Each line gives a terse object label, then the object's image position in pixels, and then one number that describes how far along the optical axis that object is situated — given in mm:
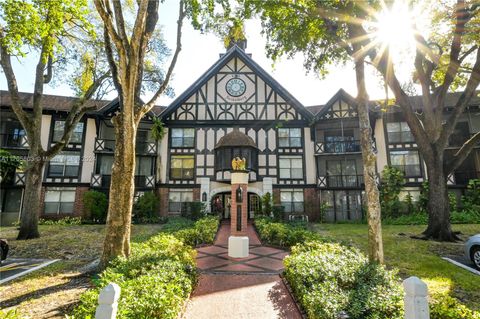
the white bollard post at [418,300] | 3281
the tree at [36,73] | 9102
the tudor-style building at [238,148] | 21719
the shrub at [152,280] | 4051
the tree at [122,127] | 7320
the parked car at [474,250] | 8336
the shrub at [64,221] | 19672
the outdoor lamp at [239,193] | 11172
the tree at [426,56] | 10630
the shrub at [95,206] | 19906
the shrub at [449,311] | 3715
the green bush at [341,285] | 4301
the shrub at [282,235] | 11292
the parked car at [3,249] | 9089
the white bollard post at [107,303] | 3068
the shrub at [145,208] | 20531
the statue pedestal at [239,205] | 10875
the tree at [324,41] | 7664
